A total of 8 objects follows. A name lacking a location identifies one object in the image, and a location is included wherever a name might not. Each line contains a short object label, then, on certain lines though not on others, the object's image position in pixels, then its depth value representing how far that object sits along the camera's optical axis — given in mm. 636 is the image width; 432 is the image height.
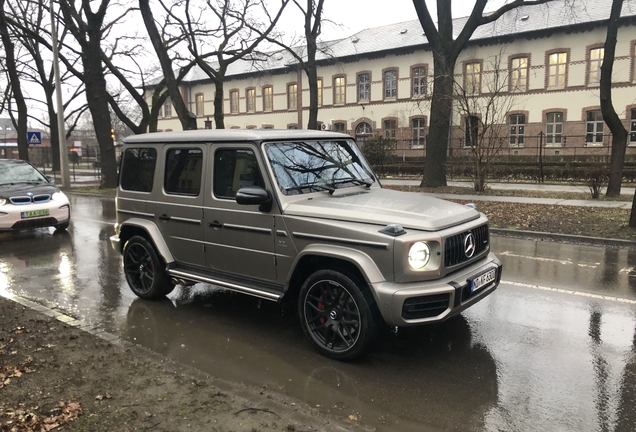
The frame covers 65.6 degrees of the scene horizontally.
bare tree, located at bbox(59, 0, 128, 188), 21672
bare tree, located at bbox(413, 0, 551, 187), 17797
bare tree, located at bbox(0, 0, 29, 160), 26838
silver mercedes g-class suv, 4074
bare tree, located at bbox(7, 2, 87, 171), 33750
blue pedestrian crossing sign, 26309
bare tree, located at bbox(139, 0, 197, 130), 18891
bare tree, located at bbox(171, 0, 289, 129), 22562
